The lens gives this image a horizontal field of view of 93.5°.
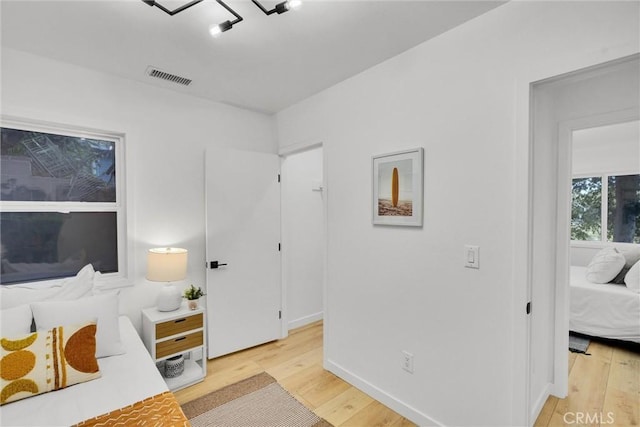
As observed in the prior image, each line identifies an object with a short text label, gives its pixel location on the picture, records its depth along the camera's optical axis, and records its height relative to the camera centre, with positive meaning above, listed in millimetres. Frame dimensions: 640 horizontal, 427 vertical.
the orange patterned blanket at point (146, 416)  1255 -895
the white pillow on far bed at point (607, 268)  3271 -662
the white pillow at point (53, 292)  1745 -510
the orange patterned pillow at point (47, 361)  1412 -758
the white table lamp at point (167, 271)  2398 -499
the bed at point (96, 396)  1309 -904
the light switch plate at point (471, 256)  1709 -279
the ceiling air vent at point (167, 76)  2361 +1080
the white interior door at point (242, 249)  2922 -420
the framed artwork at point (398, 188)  1978 +142
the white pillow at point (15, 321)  1580 -603
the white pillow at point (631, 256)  3344 -549
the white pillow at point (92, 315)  1702 -625
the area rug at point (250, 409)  2018 -1434
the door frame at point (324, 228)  2678 -201
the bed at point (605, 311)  2846 -1028
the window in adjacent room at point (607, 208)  4230 -11
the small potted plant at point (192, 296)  2562 -752
